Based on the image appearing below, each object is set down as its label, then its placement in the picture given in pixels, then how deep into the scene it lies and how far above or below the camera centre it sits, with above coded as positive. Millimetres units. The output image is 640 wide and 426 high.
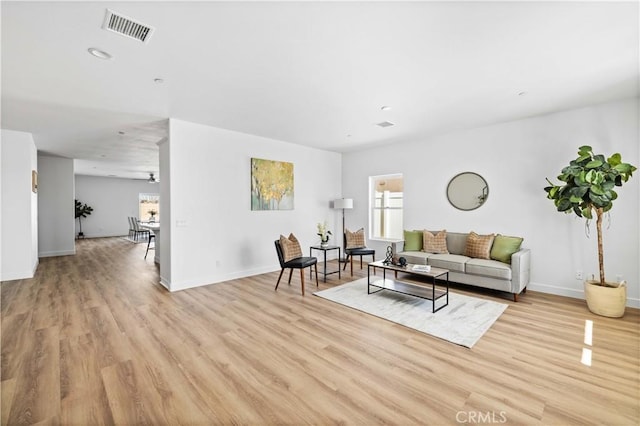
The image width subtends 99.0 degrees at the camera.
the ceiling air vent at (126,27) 2057 +1461
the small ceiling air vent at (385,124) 4689 +1507
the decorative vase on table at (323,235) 5516 -516
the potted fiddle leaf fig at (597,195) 3344 +182
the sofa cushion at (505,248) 4258 -607
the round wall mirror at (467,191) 5008 +354
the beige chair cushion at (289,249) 4602 -661
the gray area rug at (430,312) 2977 -1311
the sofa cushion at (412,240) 5373 -612
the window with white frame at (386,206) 6488 +96
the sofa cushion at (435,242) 5010 -601
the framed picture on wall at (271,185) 5570 +552
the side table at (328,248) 5238 -728
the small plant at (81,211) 11078 +14
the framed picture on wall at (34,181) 5476 +649
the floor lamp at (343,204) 6660 +153
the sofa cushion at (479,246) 4480 -607
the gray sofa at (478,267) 3908 -886
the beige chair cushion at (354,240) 5836 -641
